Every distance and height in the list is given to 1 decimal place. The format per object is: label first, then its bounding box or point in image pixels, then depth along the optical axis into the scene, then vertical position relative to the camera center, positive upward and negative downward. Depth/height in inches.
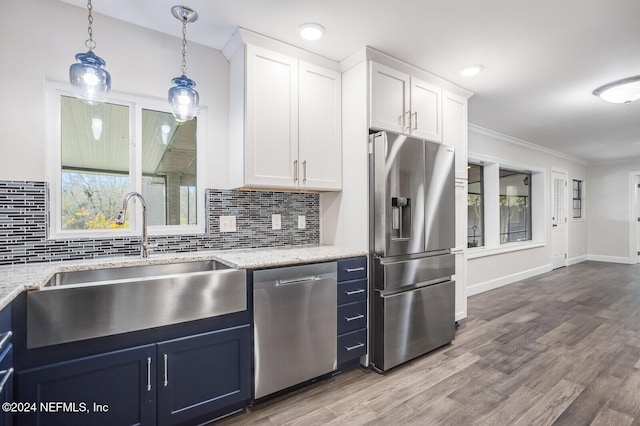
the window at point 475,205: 191.8 +4.4
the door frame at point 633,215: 274.7 -2.7
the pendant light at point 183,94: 76.7 +29.9
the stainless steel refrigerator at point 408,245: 90.7 -10.1
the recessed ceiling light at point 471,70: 105.3 +49.3
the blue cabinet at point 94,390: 51.3 -31.3
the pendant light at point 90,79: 61.8 +27.4
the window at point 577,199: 287.7 +12.5
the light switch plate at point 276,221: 103.1 -2.5
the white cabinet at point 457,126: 116.7 +33.3
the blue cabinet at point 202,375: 62.6 -34.3
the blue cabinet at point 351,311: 87.9 -28.4
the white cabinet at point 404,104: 96.2 +36.2
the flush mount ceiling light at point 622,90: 113.7 +46.0
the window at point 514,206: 216.4 +4.9
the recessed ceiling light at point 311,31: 83.0 +49.7
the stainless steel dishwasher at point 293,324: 74.1 -28.1
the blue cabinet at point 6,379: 43.7 -23.9
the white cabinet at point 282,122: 86.4 +27.1
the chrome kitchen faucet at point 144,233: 77.0 -4.9
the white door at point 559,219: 248.9 -5.7
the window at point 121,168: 77.6 +12.6
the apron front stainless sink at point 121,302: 52.1 -16.6
